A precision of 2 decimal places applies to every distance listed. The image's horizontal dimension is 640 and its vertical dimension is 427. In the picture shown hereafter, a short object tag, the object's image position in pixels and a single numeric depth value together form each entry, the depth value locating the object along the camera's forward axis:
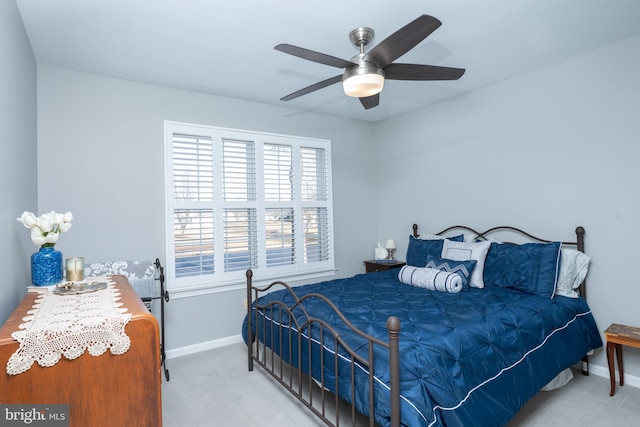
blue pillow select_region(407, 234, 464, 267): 3.44
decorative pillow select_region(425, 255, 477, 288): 2.90
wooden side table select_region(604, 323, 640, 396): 2.30
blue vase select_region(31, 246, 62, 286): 1.79
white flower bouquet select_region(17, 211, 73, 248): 1.77
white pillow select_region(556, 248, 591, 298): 2.74
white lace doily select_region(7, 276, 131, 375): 1.04
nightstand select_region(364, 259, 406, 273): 4.20
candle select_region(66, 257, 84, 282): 1.89
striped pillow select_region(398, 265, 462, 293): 2.79
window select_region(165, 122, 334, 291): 3.42
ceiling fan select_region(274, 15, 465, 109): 1.76
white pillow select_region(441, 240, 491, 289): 2.97
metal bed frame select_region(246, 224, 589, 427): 1.53
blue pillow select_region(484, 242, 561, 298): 2.68
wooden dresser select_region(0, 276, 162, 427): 1.03
